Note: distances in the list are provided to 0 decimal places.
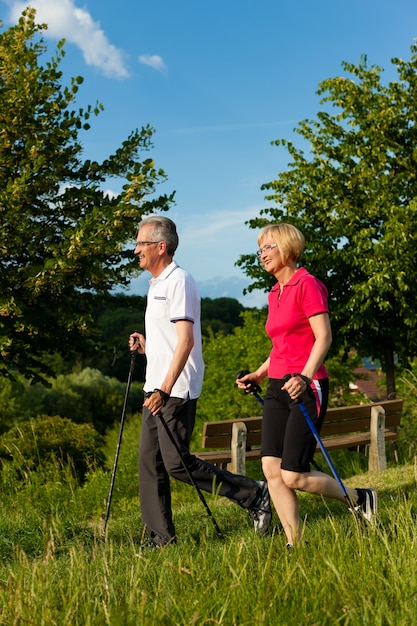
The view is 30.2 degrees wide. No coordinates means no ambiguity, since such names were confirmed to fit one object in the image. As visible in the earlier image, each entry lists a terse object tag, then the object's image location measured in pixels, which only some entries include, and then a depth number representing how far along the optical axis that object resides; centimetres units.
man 506
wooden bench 919
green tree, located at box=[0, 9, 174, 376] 1113
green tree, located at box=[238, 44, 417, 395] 1583
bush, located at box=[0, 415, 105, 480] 1520
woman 451
